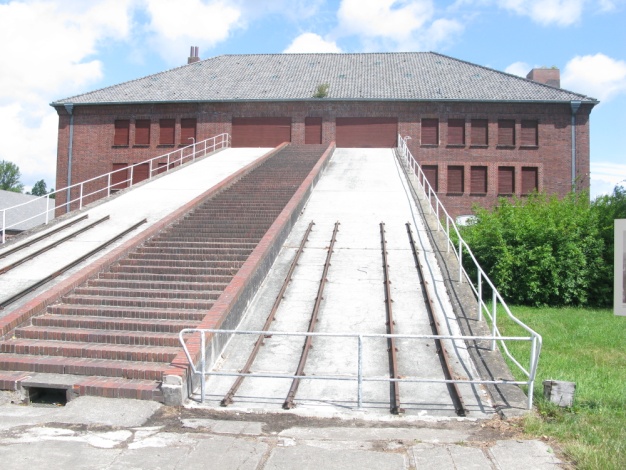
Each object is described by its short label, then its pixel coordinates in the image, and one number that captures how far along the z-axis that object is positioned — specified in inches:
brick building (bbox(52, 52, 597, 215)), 1225.4
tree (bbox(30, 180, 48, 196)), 5266.7
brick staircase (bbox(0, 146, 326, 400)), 317.1
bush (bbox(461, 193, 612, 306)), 608.1
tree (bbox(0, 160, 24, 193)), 4133.9
